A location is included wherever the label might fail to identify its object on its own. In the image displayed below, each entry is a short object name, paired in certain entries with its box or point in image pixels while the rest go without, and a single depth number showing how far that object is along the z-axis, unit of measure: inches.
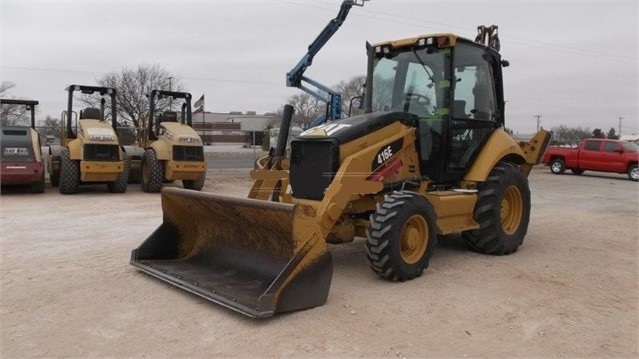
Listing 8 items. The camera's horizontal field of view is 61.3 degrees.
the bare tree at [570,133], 2054.6
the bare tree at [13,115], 819.0
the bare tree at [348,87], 1896.5
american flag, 1145.3
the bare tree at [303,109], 2336.4
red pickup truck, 890.1
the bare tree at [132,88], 1600.6
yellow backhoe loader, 192.1
